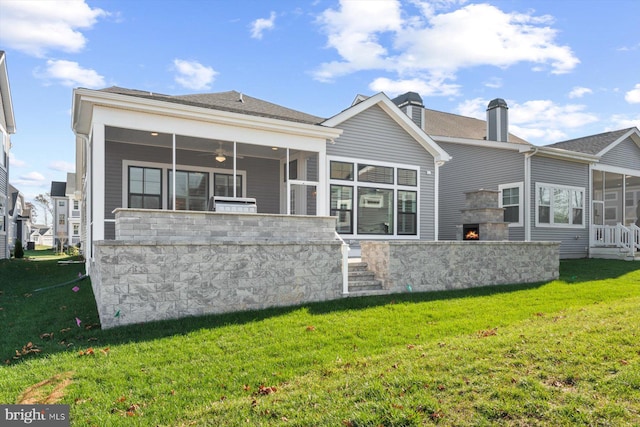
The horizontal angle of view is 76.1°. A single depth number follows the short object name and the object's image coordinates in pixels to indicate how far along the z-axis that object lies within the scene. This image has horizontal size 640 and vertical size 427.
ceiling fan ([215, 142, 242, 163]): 10.54
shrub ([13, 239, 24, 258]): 20.66
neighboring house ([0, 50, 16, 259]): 16.94
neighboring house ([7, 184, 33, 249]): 31.22
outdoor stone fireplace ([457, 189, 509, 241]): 11.34
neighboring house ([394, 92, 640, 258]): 14.80
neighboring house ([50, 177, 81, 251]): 35.54
